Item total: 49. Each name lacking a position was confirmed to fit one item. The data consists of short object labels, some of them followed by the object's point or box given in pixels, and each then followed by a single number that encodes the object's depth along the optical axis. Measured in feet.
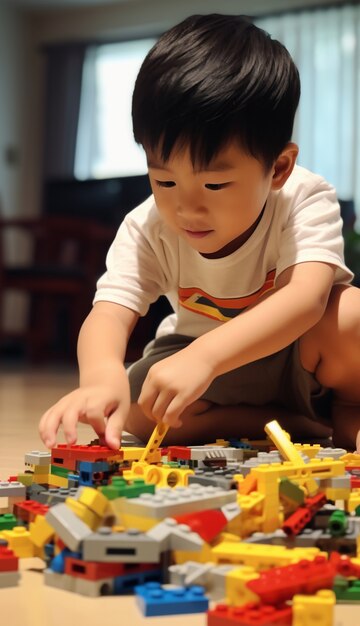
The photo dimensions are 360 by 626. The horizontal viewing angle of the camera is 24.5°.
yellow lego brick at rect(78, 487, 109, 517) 1.86
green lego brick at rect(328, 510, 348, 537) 2.03
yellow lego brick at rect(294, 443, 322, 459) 2.70
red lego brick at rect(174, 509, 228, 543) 1.86
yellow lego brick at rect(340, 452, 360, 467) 2.88
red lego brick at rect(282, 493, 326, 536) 2.00
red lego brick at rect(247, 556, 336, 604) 1.58
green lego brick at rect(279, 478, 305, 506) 2.11
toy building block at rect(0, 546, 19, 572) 1.85
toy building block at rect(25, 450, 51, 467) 2.66
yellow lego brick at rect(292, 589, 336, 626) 1.52
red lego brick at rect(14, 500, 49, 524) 2.11
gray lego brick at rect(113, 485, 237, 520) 1.86
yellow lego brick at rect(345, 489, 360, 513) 2.30
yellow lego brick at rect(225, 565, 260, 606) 1.59
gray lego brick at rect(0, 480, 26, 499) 2.42
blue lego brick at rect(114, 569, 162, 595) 1.77
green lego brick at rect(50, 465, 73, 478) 2.52
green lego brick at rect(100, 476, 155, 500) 1.95
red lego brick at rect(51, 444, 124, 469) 2.44
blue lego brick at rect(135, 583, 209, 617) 1.64
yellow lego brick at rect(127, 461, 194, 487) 2.36
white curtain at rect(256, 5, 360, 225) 15.20
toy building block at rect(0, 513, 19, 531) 2.16
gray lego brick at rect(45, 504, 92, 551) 1.74
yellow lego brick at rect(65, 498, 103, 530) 1.85
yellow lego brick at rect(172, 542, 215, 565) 1.81
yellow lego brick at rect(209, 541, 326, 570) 1.77
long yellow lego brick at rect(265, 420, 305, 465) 2.46
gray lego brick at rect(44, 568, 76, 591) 1.78
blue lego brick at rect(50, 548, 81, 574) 1.81
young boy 2.76
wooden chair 12.73
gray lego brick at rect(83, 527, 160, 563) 1.71
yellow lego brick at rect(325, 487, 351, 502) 2.29
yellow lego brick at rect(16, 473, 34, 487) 2.62
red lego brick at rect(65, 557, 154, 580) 1.75
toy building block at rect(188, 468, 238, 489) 2.22
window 16.90
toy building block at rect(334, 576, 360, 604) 1.73
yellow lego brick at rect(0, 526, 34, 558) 2.03
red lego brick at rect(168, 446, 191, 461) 2.82
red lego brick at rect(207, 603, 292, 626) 1.49
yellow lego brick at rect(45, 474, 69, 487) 2.51
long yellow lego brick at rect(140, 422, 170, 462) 2.66
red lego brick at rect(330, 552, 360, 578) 1.77
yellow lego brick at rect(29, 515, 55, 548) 1.92
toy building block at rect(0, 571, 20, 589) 1.84
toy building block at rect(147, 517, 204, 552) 1.77
